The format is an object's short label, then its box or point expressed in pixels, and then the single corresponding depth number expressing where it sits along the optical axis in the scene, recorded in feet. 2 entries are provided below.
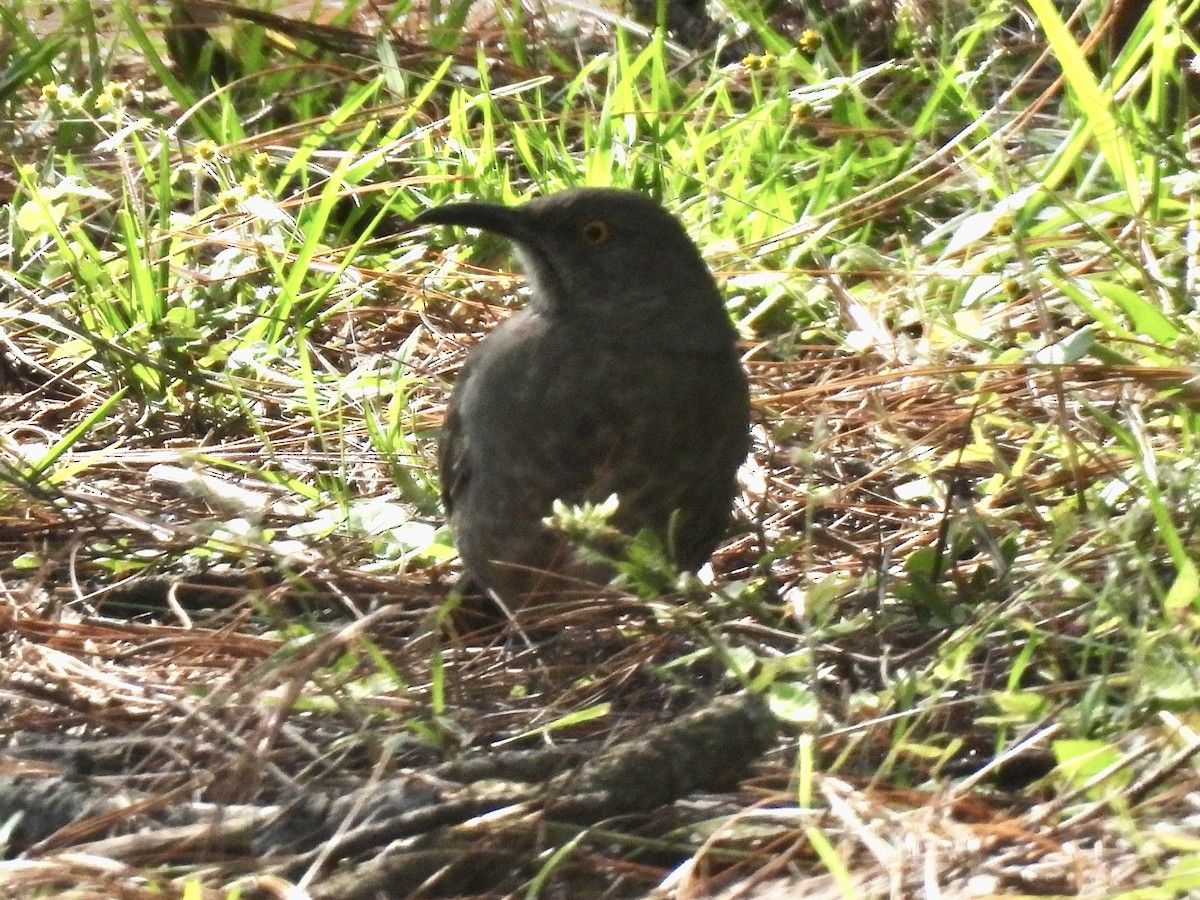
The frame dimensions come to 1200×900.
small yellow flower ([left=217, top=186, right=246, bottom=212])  30.50
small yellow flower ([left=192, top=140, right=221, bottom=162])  30.96
